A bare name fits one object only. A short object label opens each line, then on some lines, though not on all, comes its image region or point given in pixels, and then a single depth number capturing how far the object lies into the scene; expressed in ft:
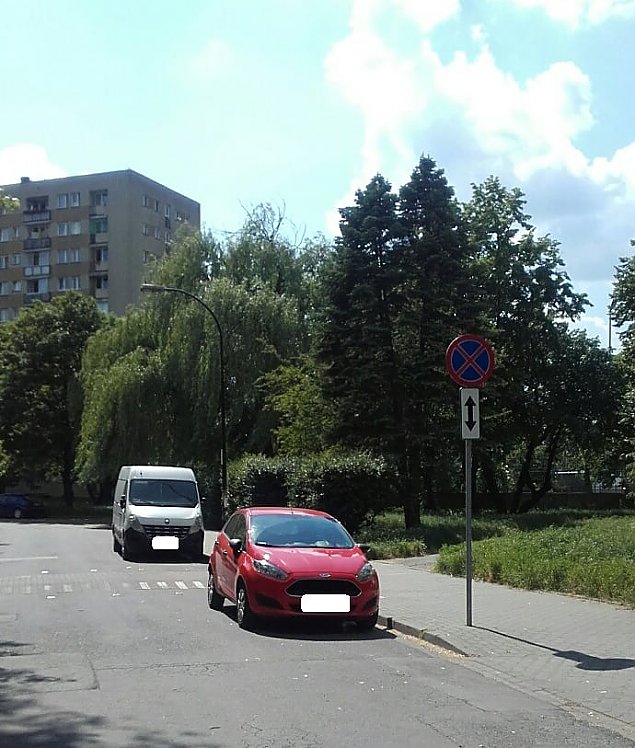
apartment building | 279.28
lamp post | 105.40
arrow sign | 37.42
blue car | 175.28
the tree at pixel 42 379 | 179.63
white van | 71.36
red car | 35.91
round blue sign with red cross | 37.23
